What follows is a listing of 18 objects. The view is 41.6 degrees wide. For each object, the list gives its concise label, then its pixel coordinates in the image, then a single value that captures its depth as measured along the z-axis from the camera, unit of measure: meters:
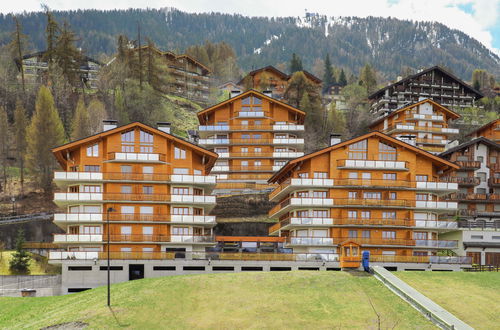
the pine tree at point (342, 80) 187.12
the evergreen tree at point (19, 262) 71.69
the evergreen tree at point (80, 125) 101.70
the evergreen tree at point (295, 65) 175.86
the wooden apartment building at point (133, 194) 67.56
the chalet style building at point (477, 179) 89.69
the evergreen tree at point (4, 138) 102.06
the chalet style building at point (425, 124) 117.06
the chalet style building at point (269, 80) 146.38
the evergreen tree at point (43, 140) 96.06
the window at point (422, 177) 74.56
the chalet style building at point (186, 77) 147.00
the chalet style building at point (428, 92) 138.62
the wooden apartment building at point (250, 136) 102.19
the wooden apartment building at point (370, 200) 70.44
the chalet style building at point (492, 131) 109.31
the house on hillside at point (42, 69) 124.00
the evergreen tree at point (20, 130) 101.75
